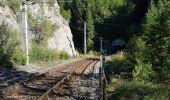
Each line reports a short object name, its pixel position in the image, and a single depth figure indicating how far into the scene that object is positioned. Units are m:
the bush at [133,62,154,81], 21.33
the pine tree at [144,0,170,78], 23.17
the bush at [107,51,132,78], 27.39
